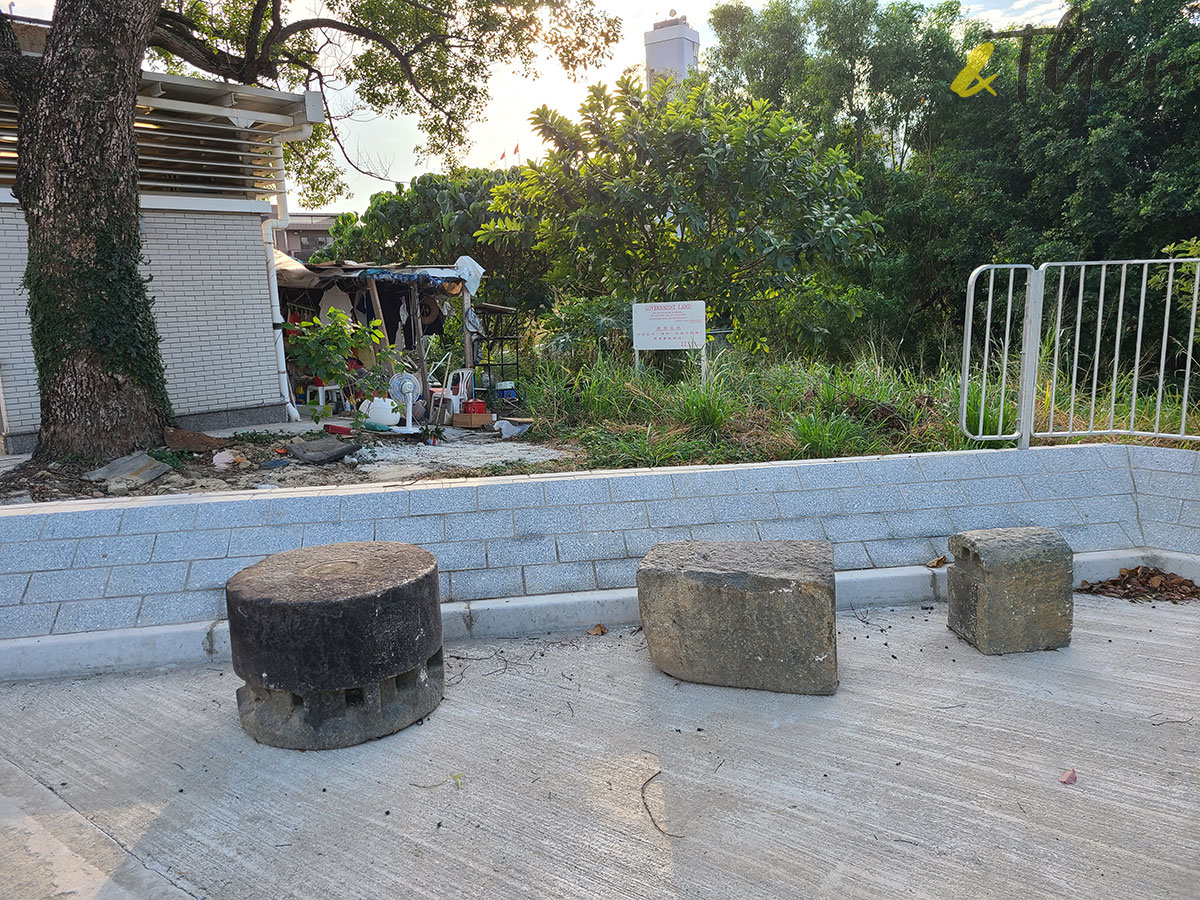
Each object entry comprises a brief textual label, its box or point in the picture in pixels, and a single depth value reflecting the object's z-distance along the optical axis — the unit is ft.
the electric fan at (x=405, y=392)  35.70
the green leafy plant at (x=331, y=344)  34.88
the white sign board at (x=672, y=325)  30.96
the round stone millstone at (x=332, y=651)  12.08
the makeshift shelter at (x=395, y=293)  44.91
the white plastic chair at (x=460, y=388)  41.73
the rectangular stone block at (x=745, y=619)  13.34
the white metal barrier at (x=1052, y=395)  20.07
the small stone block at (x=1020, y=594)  14.56
